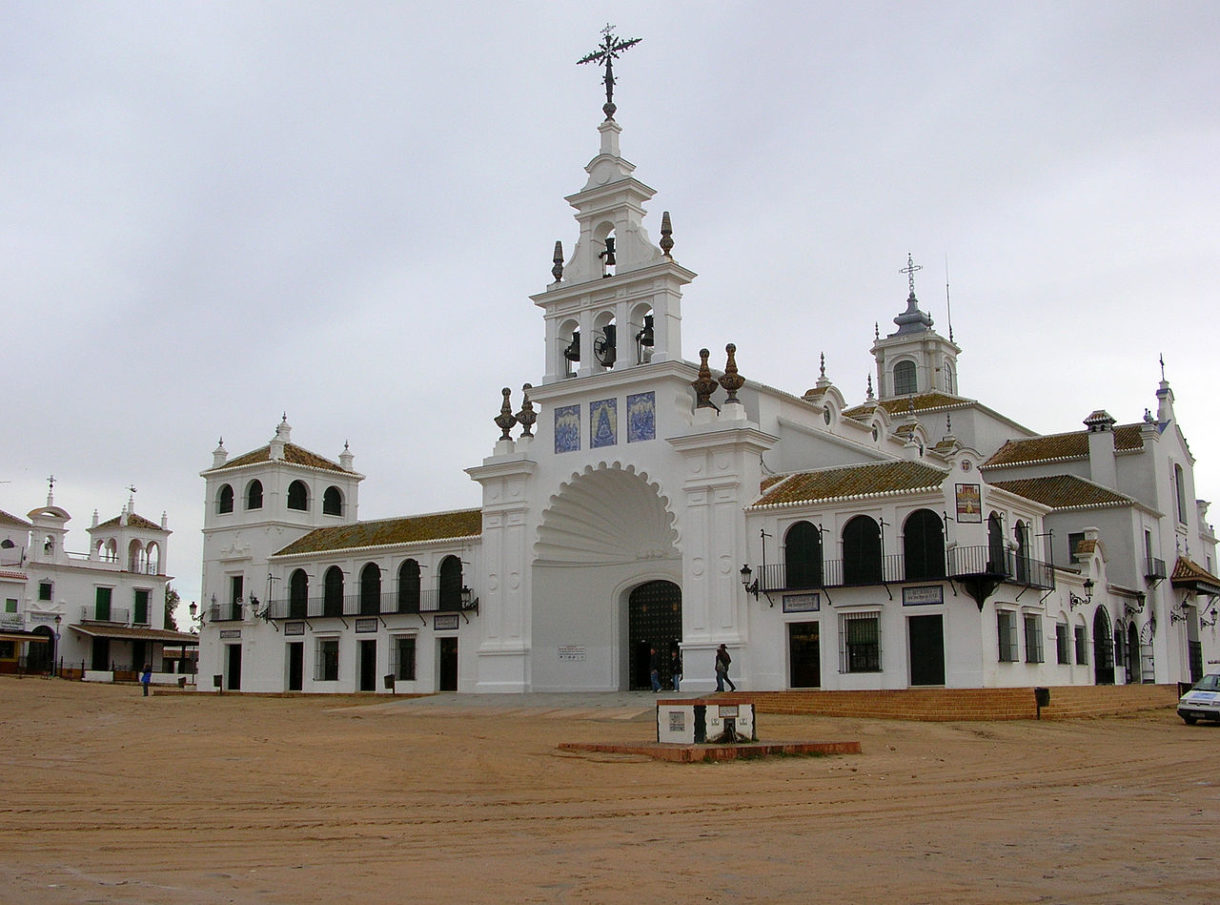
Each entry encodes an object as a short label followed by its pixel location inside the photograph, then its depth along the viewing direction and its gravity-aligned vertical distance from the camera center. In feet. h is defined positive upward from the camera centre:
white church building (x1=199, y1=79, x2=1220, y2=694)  100.17 +7.81
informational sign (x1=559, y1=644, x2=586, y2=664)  120.06 -2.36
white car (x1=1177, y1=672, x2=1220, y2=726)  82.58 -5.14
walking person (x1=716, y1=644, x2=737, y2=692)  95.91 -2.90
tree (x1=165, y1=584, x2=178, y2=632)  291.17 +5.94
